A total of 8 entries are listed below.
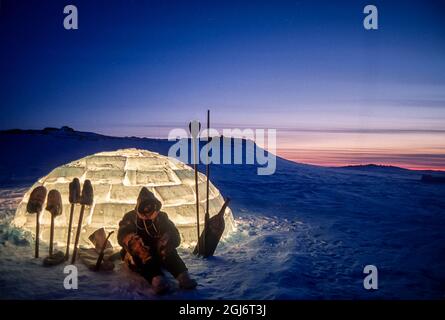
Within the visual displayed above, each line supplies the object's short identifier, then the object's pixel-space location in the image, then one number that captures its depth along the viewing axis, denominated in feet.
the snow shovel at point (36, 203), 17.84
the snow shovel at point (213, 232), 18.80
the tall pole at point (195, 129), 18.15
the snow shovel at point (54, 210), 17.10
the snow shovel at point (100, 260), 16.28
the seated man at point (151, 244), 14.85
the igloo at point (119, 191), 19.94
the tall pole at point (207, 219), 18.47
